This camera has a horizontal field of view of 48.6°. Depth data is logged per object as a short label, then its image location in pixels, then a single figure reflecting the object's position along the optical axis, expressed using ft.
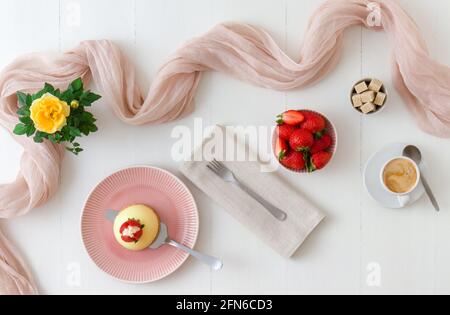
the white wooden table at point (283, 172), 4.64
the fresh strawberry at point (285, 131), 4.42
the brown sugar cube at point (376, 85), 4.42
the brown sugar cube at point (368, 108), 4.45
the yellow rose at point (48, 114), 4.15
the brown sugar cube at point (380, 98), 4.43
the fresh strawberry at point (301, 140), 4.30
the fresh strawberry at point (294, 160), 4.41
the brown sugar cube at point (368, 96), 4.44
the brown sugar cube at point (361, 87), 4.44
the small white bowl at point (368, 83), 4.45
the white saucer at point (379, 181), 4.57
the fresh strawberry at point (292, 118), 4.40
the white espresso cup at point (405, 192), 4.34
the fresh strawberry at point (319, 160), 4.39
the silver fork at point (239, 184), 4.62
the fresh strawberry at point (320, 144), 4.41
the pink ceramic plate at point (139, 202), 4.64
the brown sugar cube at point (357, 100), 4.47
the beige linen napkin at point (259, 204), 4.61
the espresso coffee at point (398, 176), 4.43
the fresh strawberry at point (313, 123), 4.36
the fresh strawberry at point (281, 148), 4.41
